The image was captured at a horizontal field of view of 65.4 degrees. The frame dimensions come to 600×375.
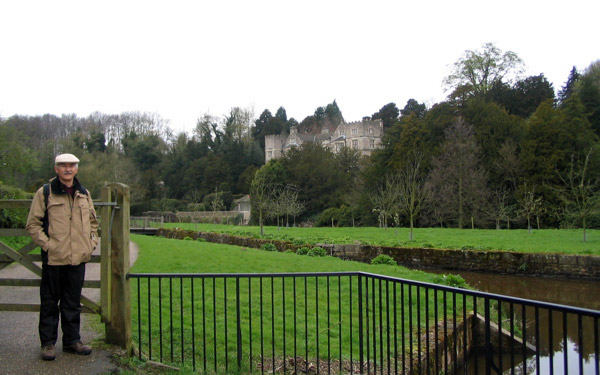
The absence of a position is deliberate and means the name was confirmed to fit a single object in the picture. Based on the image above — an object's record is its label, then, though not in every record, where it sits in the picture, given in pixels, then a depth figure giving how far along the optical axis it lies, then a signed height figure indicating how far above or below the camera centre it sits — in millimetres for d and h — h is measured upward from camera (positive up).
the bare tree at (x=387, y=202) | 32031 -690
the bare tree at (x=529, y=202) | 29172 -768
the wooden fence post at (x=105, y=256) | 4910 -626
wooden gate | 4922 -721
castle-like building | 87125 +10593
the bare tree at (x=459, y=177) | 36719 +1164
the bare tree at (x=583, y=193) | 20828 -168
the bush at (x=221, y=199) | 62388 -493
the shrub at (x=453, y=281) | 11113 -2157
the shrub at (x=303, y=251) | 20203 -2465
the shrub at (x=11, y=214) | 13562 -476
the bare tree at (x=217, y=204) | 54109 -1075
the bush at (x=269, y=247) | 22219 -2503
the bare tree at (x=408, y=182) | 29984 +816
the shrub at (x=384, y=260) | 17659 -2546
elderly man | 4582 -492
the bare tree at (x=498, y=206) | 31953 -1088
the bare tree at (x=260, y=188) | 33484 +301
